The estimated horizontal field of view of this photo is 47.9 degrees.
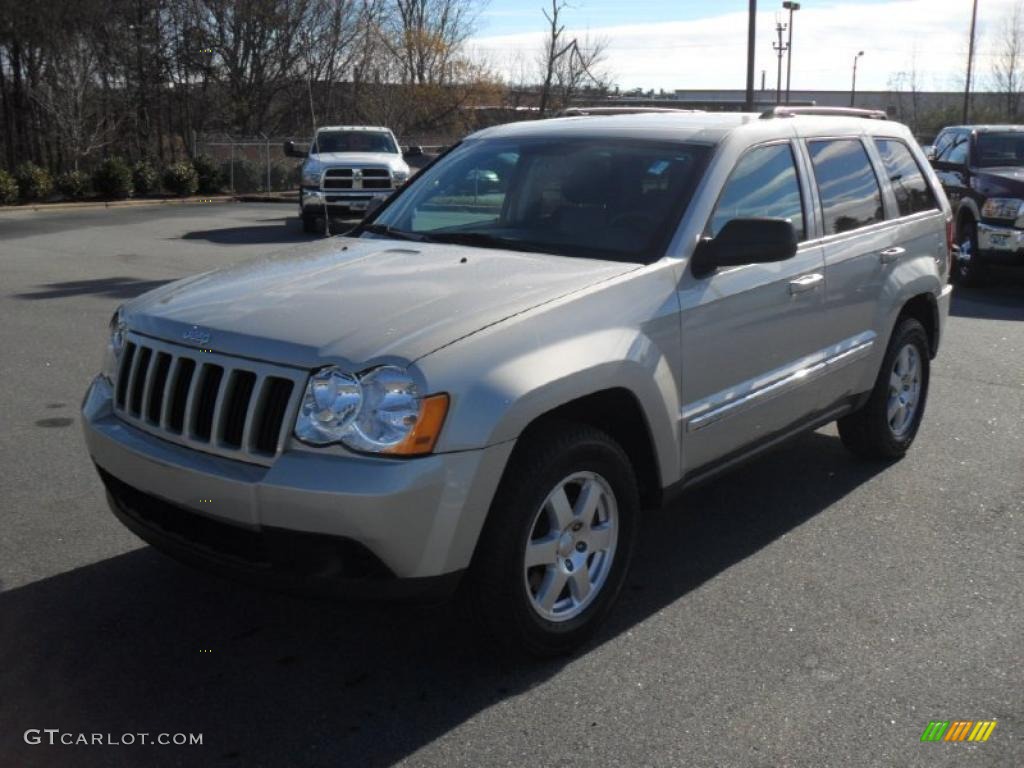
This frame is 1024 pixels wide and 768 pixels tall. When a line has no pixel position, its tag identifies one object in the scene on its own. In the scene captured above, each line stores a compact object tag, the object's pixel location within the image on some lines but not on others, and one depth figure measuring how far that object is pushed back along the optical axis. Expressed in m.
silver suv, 3.44
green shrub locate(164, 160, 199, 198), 30.34
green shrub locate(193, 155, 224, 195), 31.92
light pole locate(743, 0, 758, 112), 22.50
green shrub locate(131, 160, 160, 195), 29.86
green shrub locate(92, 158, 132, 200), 28.67
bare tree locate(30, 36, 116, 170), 30.83
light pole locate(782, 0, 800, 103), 51.10
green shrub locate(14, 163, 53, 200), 27.16
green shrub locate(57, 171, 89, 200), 28.00
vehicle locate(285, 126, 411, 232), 20.05
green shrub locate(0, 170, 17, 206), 26.28
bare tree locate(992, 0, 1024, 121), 50.66
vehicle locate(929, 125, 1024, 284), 12.79
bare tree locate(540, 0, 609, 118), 39.16
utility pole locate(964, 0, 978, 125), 44.78
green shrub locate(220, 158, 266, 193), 33.19
